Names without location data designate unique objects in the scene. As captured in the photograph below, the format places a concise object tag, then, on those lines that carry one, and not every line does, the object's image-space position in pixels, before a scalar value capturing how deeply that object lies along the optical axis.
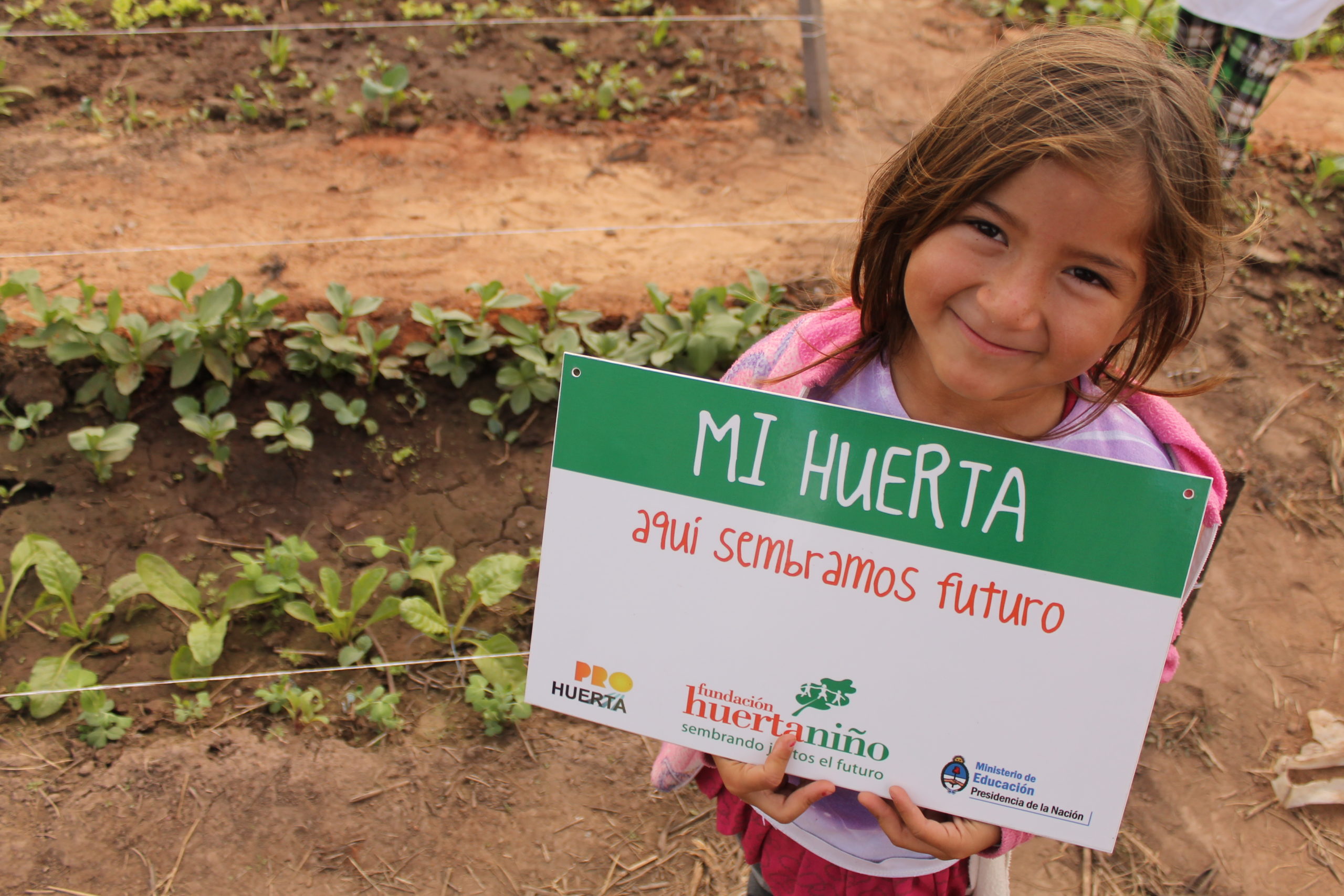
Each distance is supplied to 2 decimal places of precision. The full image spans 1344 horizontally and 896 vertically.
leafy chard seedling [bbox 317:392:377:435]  3.05
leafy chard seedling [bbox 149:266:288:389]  3.02
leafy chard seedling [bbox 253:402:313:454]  2.94
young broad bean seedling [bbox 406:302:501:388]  3.20
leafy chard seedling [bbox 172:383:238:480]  2.90
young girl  1.09
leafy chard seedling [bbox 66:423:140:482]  2.80
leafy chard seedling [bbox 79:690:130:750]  2.32
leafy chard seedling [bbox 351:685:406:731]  2.41
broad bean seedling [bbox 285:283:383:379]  3.12
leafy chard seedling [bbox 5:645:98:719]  2.36
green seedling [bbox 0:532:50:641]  2.55
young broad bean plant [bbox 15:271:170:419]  2.99
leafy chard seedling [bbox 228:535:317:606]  2.59
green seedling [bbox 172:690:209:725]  2.38
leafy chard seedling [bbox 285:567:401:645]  2.54
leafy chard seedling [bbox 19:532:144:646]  2.53
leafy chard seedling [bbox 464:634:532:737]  2.44
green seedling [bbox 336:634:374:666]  2.54
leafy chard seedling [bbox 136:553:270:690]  2.48
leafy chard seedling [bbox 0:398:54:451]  2.92
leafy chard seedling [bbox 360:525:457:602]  2.61
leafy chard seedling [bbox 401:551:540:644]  2.50
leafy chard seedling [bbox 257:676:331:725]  2.39
